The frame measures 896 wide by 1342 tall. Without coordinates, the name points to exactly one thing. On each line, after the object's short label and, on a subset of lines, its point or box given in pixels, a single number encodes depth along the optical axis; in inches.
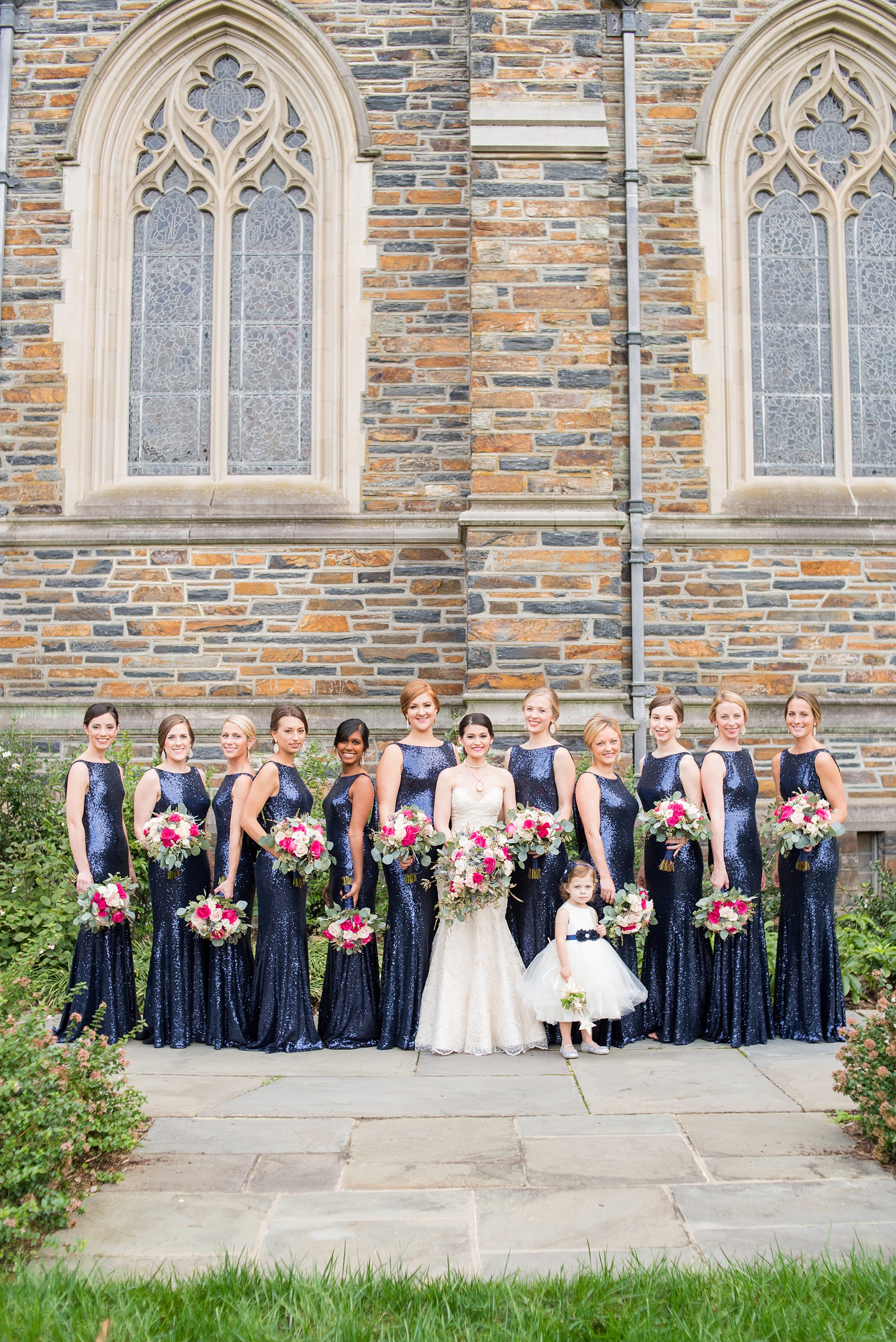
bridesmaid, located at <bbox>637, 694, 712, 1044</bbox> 221.8
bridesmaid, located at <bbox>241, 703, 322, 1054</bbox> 217.2
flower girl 207.6
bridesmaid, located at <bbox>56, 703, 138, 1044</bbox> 220.1
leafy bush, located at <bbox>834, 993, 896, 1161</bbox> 151.9
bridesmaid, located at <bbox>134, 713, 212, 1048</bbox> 220.7
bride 213.5
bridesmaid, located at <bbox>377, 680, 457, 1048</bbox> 218.8
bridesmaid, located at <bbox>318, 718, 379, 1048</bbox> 221.8
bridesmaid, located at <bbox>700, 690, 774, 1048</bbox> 220.8
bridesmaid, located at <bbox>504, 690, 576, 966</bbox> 224.4
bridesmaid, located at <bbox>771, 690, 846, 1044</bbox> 223.6
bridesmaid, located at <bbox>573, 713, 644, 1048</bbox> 218.8
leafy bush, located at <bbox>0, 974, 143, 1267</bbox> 123.6
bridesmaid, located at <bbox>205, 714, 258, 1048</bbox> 220.7
